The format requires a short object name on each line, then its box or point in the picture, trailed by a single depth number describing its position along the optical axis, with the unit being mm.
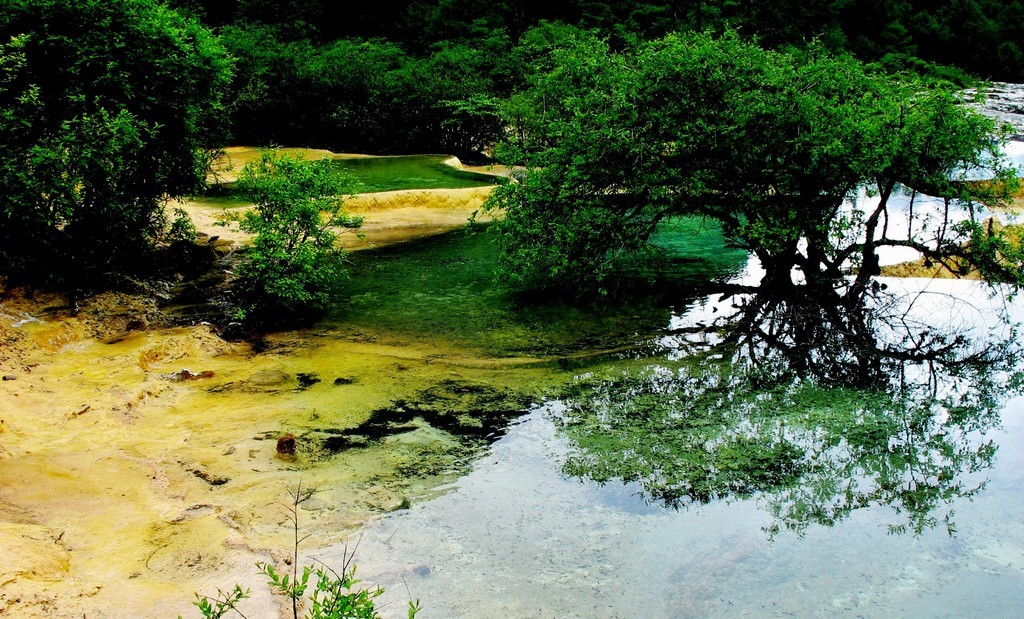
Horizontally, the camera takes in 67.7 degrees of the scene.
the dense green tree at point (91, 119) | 9094
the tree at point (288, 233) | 9875
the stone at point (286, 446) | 6145
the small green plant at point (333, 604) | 2969
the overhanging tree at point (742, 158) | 8766
